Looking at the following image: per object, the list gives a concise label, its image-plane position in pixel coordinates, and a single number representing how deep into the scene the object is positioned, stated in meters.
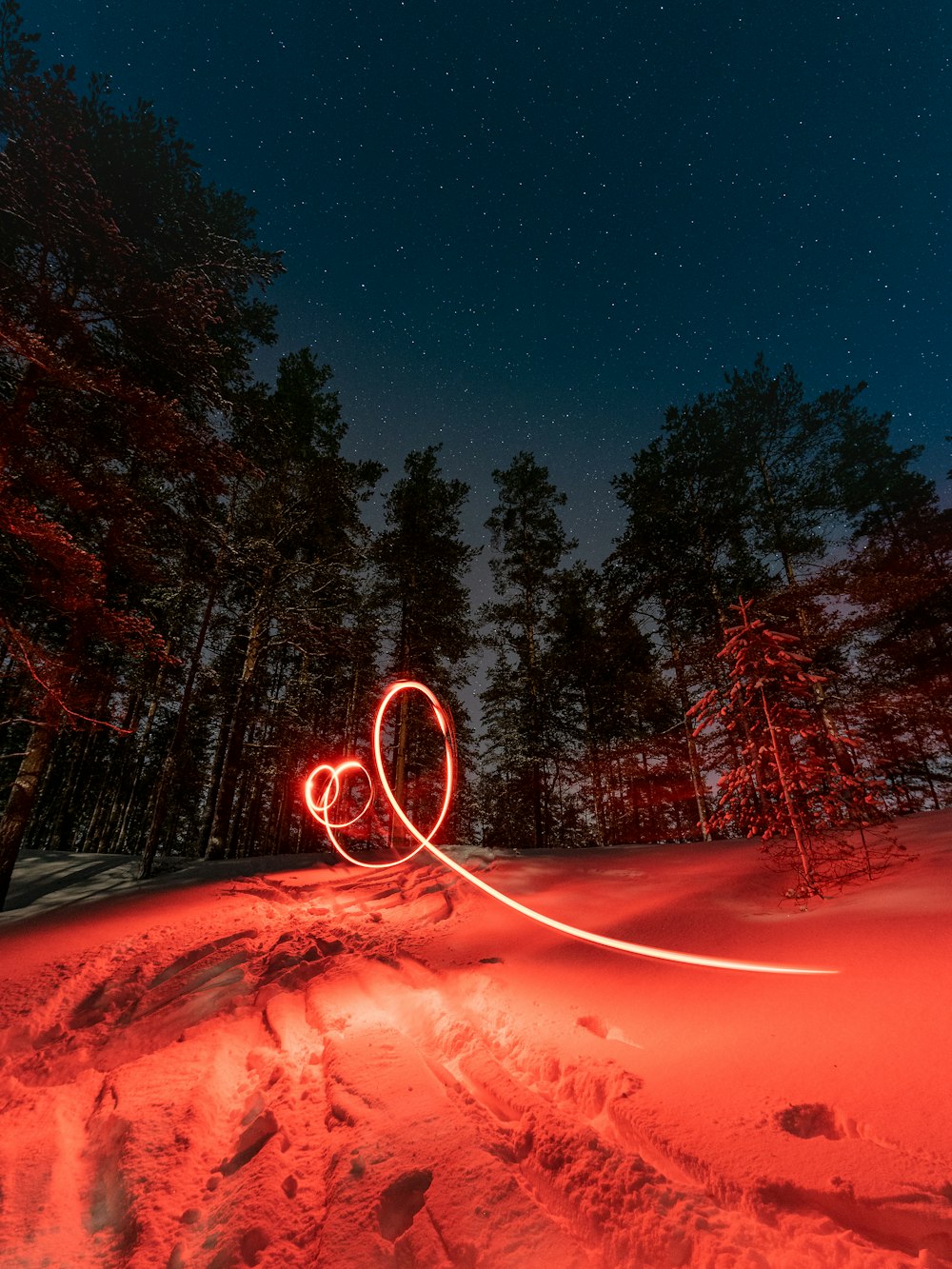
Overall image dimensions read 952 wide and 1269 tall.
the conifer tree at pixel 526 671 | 22.66
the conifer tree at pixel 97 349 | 7.80
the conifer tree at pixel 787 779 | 6.56
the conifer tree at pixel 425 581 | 19.17
